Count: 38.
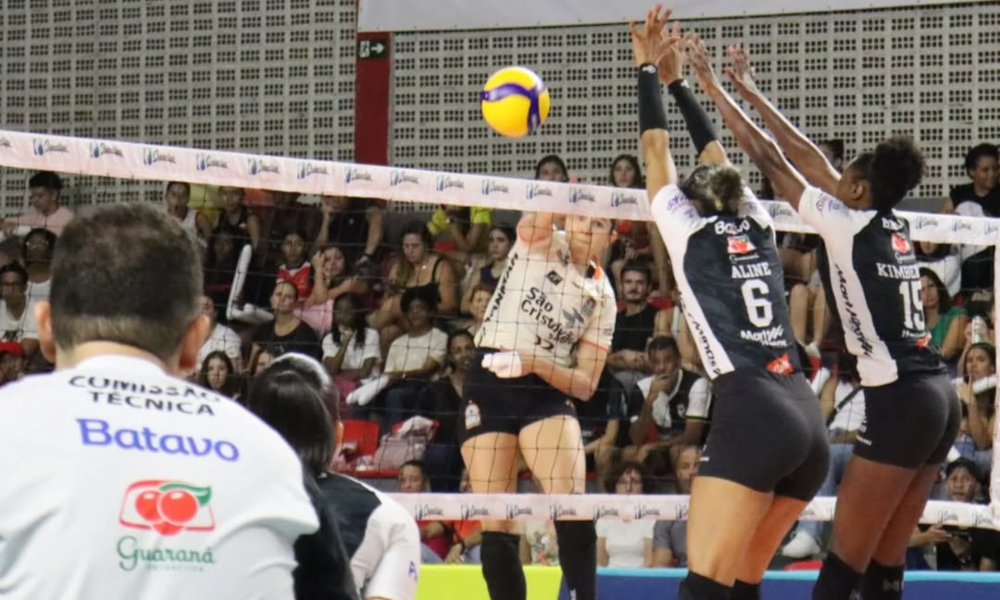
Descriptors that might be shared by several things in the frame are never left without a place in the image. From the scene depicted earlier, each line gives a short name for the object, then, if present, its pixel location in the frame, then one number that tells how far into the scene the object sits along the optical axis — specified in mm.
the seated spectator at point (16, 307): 17469
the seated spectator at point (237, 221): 19609
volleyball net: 11625
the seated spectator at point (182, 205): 19719
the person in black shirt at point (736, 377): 9398
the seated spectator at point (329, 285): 18297
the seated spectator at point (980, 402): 15875
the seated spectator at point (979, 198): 18125
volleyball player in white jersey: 11750
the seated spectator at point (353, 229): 19000
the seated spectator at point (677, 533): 16266
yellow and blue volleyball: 12750
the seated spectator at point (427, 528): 15335
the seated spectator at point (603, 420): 16703
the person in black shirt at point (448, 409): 17062
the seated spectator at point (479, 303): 17406
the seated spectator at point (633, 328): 17609
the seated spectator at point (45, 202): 20172
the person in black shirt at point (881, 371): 10336
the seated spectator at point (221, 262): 19125
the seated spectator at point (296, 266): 18609
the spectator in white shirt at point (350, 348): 17703
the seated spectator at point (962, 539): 15461
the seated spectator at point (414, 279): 18219
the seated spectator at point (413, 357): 17344
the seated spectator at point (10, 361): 17031
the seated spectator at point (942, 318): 17016
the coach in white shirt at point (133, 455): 3346
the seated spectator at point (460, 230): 19078
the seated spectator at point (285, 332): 17641
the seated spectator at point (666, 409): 16781
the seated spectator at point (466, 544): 16625
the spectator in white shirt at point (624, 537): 16422
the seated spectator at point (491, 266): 18203
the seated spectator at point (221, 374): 16141
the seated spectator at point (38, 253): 17266
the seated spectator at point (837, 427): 16016
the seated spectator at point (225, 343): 17297
